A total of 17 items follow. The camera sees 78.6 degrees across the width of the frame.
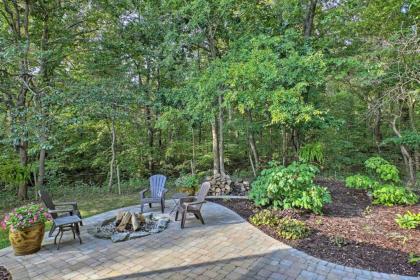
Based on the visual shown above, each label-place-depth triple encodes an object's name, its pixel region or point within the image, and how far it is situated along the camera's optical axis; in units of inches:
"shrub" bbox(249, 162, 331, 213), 176.4
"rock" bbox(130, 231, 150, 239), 155.1
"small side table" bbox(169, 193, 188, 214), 206.0
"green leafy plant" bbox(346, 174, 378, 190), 208.4
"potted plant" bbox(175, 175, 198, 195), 241.9
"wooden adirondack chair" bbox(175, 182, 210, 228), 168.6
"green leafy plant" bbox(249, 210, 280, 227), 164.1
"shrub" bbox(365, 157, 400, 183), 206.8
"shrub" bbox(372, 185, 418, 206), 193.8
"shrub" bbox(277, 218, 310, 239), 145.6
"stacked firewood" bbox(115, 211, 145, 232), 165.5
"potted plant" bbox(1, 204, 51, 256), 134.2
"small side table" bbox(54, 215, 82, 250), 144.7
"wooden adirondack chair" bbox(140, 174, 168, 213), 200.4
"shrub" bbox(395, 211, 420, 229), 153.2
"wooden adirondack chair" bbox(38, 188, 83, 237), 152.9
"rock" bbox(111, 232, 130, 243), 150.1
